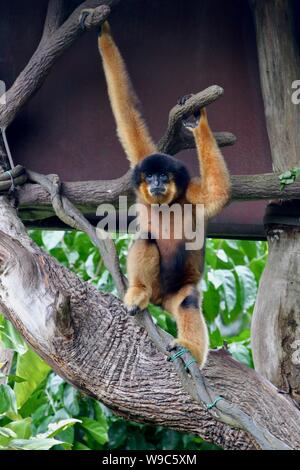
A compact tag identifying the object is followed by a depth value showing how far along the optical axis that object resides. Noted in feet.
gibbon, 15.29
